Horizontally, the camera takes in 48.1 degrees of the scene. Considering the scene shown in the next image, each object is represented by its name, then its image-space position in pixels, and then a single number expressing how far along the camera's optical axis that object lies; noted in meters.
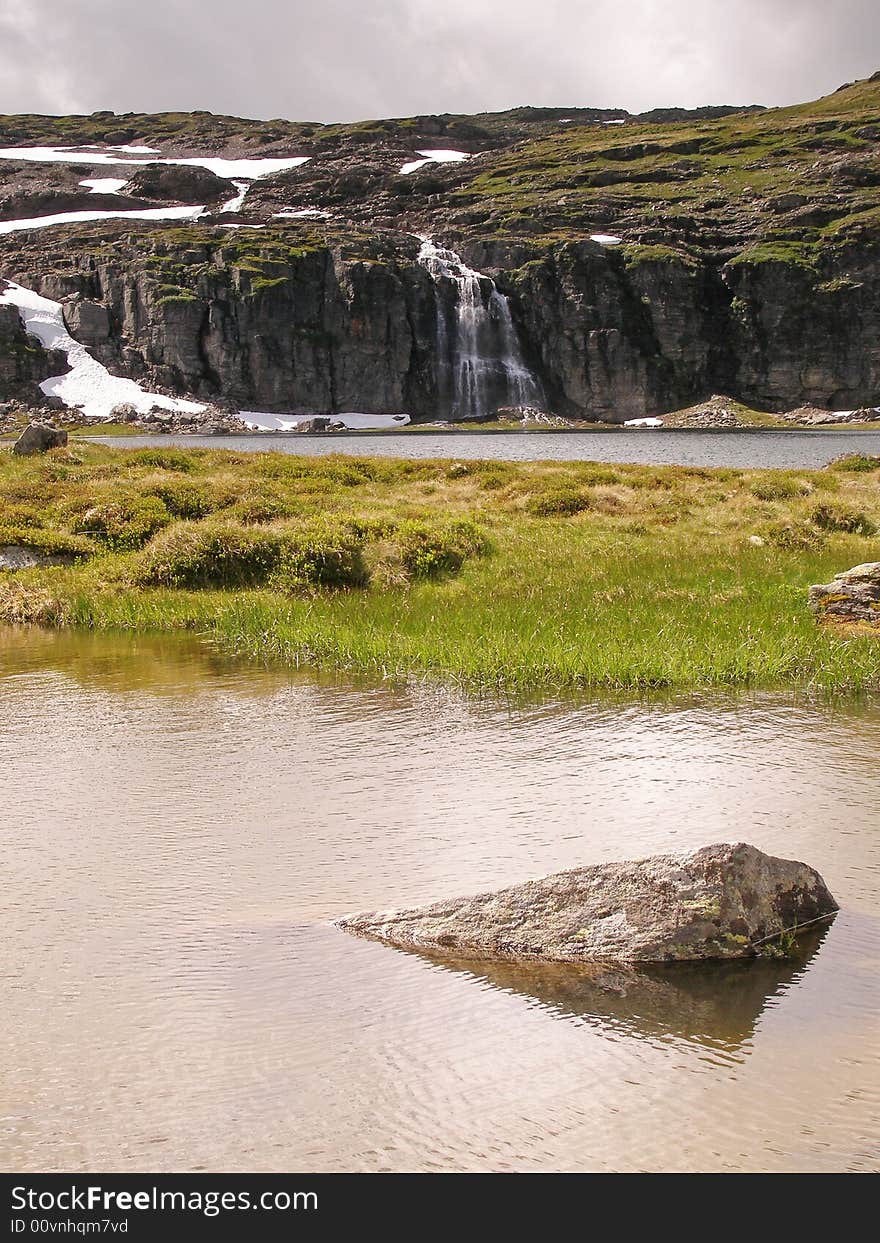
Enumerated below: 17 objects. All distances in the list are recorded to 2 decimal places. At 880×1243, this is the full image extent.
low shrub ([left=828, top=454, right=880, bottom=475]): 46.34
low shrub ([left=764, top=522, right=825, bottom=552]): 26.90
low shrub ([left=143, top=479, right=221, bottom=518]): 27.86
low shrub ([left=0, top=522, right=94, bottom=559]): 25.05
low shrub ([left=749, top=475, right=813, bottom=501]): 33.91
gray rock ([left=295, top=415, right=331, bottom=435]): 175.26
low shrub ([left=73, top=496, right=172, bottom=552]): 25.83
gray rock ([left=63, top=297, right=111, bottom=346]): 190.25
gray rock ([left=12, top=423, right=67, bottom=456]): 37.28
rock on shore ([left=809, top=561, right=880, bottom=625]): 17.56
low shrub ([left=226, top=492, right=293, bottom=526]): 26.97
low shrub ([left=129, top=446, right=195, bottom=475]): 35.50
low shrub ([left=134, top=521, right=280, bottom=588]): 23.17
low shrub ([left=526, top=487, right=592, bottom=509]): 31.25
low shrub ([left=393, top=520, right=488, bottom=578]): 23.42
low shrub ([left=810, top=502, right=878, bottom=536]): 29.66
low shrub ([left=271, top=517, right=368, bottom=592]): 22.53
